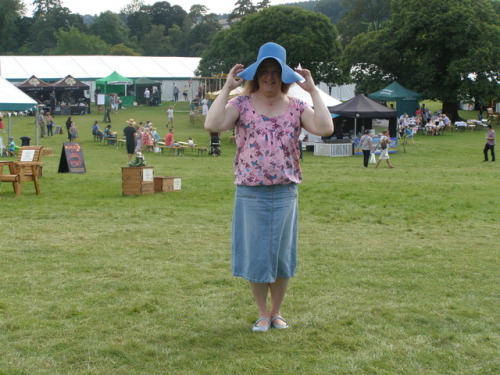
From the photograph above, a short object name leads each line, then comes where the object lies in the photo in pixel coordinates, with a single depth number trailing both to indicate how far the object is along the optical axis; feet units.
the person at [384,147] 79.66
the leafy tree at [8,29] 334.85
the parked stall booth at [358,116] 101.35
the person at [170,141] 100.00
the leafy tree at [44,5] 383.45
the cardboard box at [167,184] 51.83
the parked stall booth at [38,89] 172.55
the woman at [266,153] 16.94
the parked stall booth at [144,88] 197.88
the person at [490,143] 85.50
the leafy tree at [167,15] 390.62
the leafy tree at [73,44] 283.38
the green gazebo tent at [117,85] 185.98
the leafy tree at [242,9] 295.07
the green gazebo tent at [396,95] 147.74
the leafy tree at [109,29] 352.08
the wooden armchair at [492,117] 169.79
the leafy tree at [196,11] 385.17
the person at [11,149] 85.56
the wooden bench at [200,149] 98.87
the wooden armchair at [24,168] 48.54
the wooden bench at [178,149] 98.73
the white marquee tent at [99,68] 192.95
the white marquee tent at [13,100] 60.29
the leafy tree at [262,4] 288.30
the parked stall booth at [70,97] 175.11
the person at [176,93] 205.67
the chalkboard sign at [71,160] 67.15
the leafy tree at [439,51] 145.38
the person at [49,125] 129.80
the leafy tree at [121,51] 305.12
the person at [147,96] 197.61
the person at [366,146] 80.94
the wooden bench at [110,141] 113.24
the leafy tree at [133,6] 492.54
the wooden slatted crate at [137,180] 49.98
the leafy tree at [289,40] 181.27
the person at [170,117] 150.39
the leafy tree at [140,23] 380.17
